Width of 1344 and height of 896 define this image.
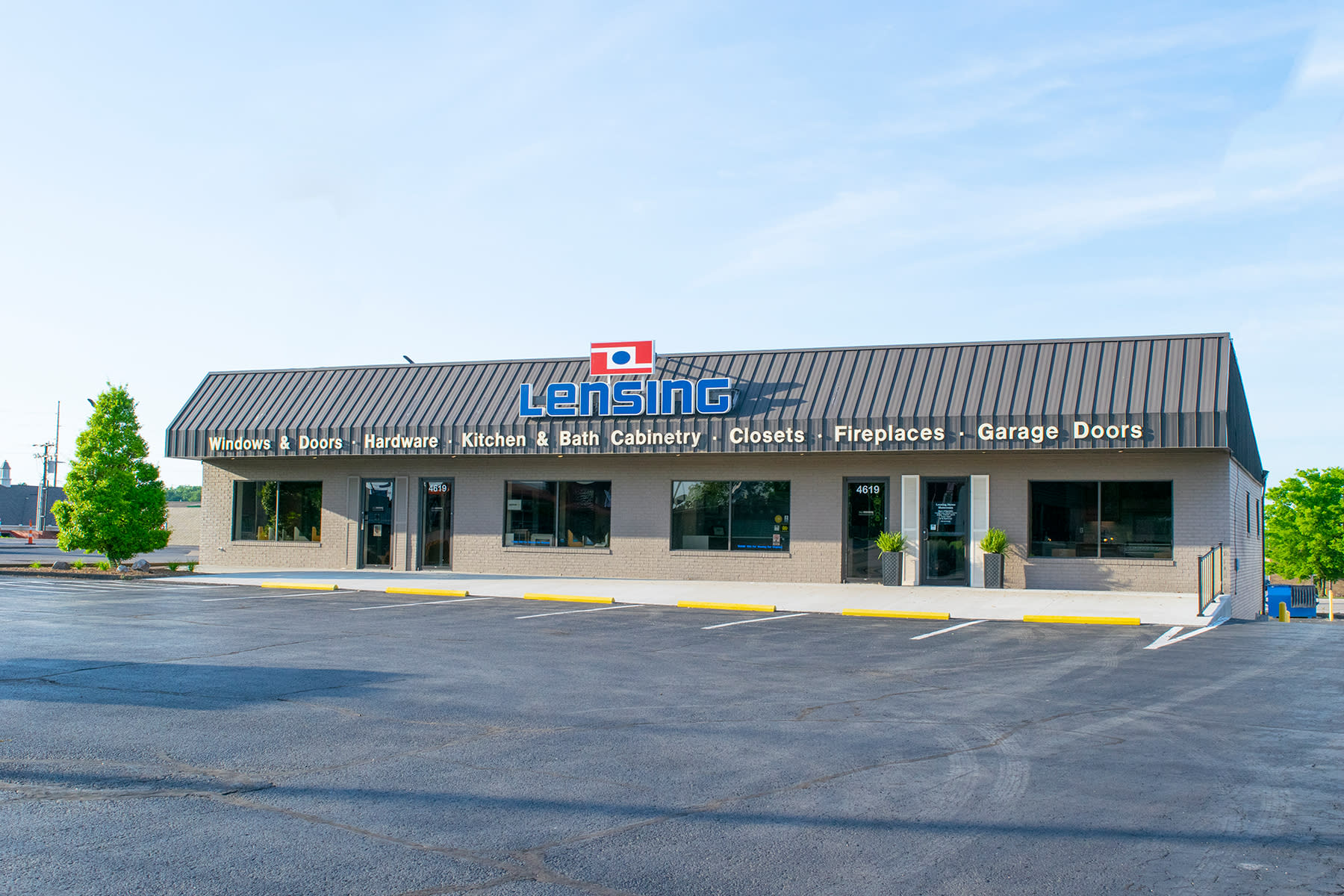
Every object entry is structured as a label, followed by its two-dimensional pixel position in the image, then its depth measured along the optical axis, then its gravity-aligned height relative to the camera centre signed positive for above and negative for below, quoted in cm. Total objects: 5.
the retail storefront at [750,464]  2108 +124
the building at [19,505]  9725 +7
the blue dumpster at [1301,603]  4282 -338
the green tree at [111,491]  2645 +42
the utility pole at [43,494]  6769 +85
